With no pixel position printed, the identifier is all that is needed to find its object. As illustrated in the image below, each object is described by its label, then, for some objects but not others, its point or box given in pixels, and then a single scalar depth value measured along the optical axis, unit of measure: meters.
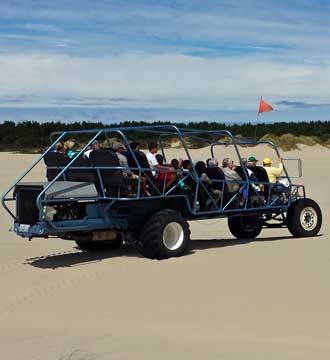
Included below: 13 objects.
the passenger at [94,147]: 10.95
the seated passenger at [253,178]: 12.38
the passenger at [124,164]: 10.45
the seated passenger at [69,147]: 11.33
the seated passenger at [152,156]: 11.32
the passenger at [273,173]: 13.48
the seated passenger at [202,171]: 11.38
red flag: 14.02
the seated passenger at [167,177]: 10.83
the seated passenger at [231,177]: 11.83
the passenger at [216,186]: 11.65
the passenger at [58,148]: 11.47
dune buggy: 10.11
